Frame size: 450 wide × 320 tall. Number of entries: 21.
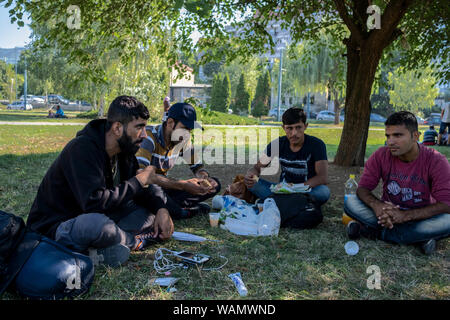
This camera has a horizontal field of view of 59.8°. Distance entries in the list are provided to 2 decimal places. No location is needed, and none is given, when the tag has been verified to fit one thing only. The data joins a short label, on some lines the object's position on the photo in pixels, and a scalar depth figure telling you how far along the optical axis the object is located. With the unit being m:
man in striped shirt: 4.52
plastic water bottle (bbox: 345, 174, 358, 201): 6.96
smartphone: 3.47
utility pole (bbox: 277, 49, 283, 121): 39.45
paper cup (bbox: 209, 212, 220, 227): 4.72
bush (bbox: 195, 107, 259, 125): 30.28
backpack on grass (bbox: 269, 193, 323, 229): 4.68
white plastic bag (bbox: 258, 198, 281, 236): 4.41
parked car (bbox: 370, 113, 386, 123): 46.97
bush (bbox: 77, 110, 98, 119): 32.97
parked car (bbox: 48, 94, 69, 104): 59.72
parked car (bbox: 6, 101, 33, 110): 48.07
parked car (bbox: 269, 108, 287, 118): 51.16
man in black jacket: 3.07
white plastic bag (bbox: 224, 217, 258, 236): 4.48
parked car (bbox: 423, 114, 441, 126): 40.80
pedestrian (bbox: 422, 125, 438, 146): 15.76
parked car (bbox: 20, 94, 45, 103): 57.69
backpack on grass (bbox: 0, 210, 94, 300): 2.64
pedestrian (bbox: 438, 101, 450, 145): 14.99
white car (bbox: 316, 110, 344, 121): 47.22
